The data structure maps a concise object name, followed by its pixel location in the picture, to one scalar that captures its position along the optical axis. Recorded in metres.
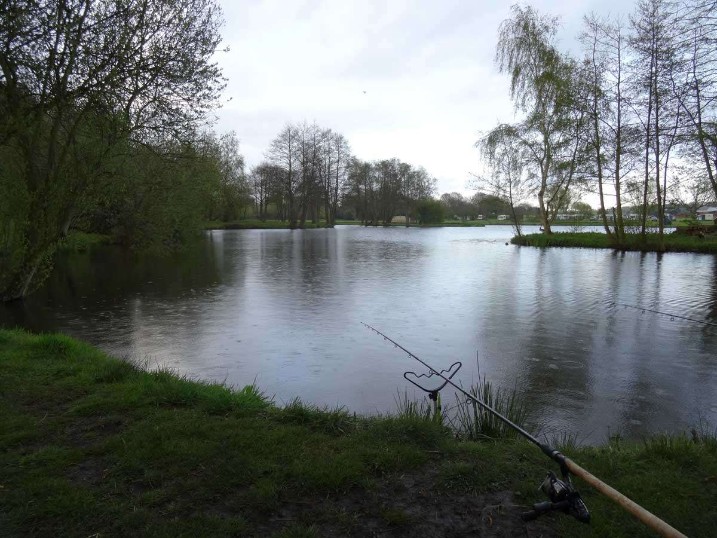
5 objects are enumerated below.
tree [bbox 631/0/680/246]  19.95
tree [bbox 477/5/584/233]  31.20
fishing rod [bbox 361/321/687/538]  2.22
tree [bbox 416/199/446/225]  84.44
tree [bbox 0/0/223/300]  6.68
